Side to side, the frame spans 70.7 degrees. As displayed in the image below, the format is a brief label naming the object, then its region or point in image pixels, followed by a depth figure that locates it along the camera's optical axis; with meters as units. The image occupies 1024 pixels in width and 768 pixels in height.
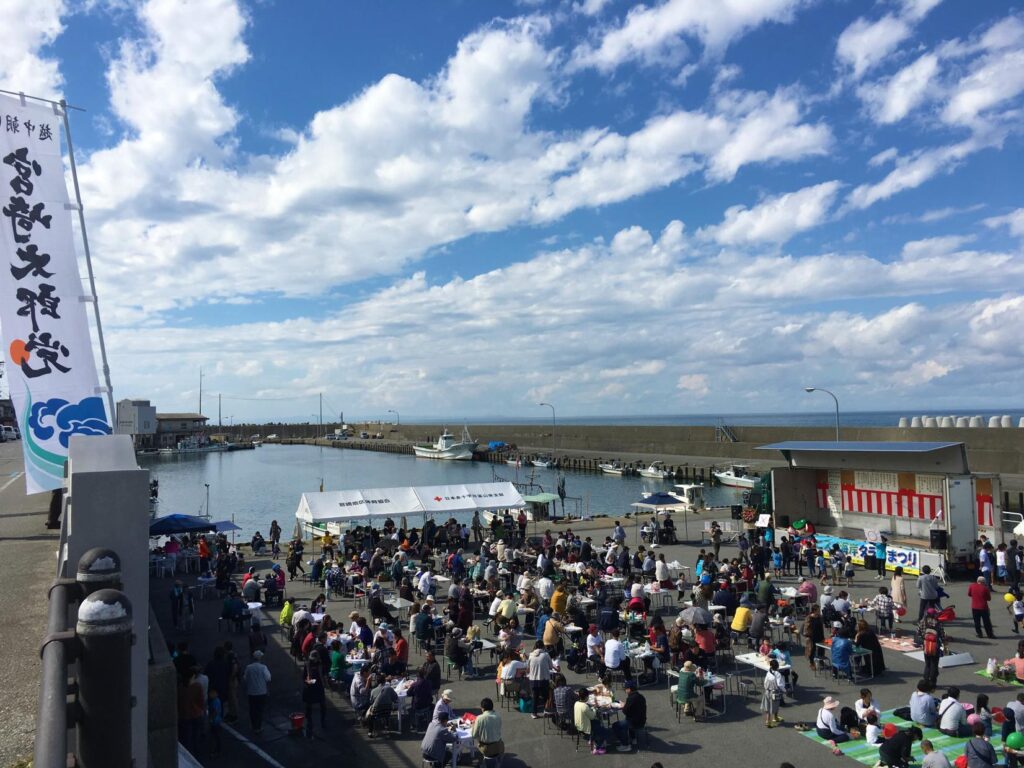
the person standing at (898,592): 18.05
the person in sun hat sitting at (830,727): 11.68
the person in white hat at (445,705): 11.59
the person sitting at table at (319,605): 17.47
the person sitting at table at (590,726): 11.74
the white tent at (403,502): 27.62
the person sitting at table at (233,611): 18.38
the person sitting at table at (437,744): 10.75
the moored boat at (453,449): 117.81
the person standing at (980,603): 16.42
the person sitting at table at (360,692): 12.98
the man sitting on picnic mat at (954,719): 11.63
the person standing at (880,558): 23.47
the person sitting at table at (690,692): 12.79
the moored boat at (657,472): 83.94
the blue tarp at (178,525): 24.00
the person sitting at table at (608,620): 16.77
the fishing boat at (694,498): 40.25
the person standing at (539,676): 13.16
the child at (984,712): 11.12
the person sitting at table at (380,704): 12.32
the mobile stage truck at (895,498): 22.80
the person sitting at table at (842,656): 14.24
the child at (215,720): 11.57
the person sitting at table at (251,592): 20.22
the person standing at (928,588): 17.09
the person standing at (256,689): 12.44
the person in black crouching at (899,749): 10.02
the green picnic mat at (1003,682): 13.78
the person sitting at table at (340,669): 14.51
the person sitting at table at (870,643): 14.53
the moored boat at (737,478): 72.44
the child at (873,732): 11.36
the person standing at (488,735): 10.89
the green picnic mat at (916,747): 11.05
